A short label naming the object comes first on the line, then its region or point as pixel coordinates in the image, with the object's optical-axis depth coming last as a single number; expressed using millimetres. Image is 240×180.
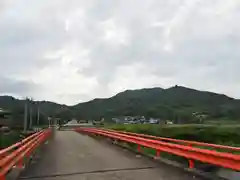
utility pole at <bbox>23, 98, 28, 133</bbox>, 23509
